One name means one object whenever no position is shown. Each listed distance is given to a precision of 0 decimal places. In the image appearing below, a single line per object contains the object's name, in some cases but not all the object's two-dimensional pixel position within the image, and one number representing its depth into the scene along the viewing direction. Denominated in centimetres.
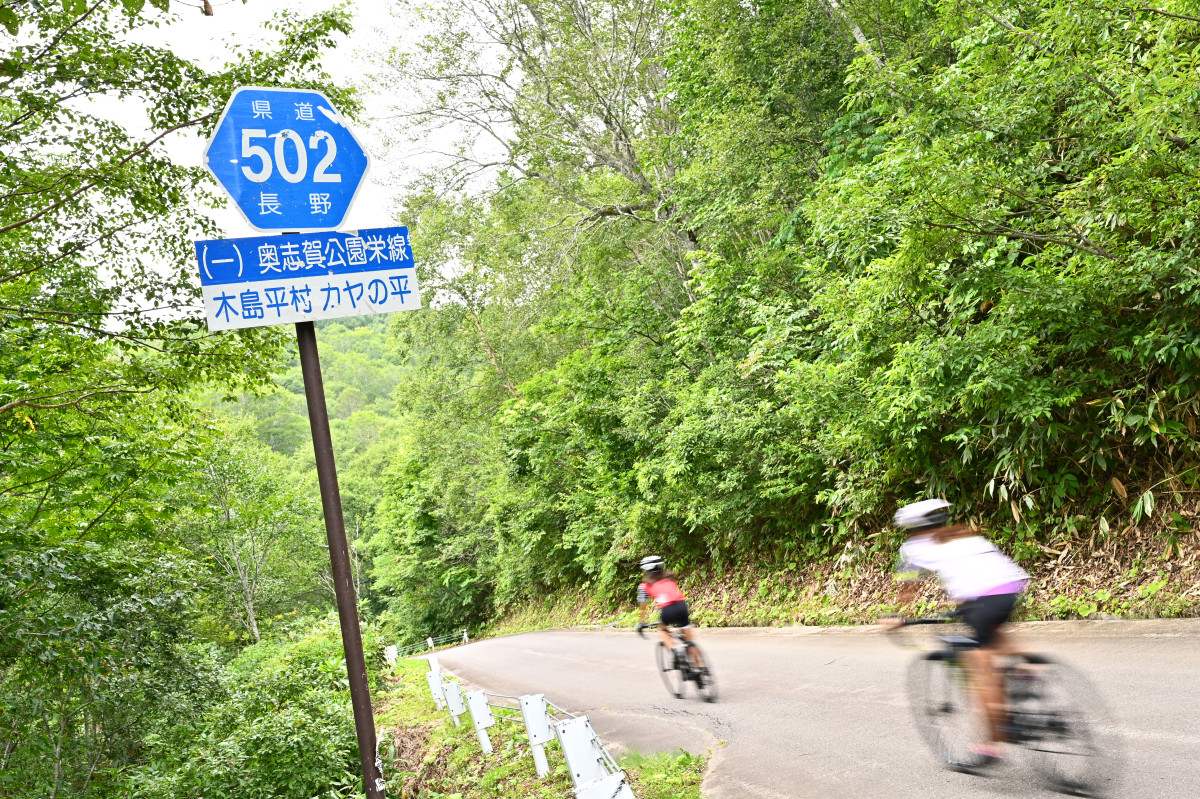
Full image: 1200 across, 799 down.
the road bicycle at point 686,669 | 836
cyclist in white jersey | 446
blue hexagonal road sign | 268
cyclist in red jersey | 862
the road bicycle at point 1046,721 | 417
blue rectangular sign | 260
